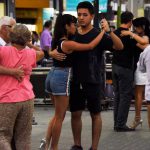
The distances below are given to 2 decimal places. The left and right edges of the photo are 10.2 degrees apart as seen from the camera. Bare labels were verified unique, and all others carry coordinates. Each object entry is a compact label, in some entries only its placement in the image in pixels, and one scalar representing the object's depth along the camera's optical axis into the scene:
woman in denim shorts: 10.87
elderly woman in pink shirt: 8.97
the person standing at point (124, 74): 14.02
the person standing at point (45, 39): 28.73
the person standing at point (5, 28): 10.29
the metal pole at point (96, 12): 18.36
